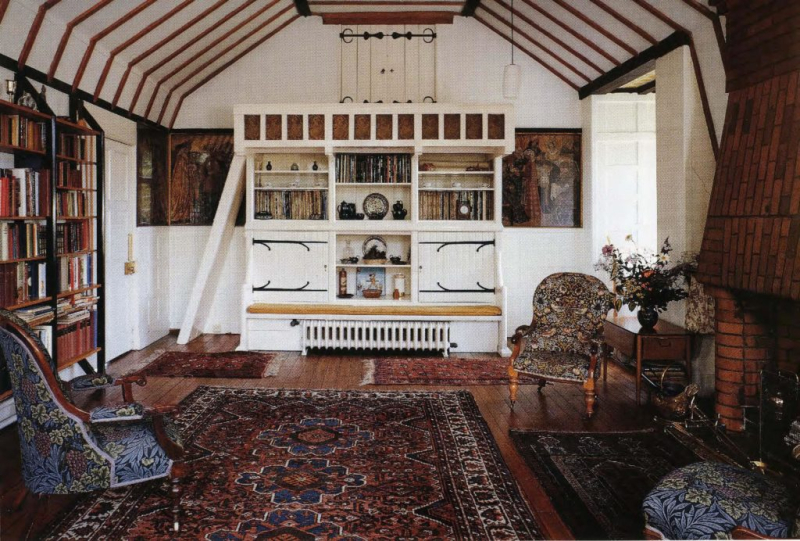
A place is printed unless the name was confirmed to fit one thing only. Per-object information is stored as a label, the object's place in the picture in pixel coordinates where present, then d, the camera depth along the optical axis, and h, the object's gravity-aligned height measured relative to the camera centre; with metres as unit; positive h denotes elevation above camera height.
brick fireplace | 3.59 +0.18
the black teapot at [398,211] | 7.90 +0.36
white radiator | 7.37 -1.10
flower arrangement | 5.27 -0.34
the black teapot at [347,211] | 7.86 +0.36
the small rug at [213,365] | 6.36 -1.31
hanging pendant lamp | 6.12 +1.56
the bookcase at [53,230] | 4.55 +0.08
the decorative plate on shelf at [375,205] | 8.07 +0.45
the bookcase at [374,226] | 7.37 +0.17
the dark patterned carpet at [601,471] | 3.22 -1.39
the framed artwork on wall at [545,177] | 8.38 +0.84
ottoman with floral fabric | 2.38 -1.02
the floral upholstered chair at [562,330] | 5.17 -0.78
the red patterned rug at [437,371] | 6.19 -1.35
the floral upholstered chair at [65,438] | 2.80 -0.91
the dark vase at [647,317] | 5.27 -0.63
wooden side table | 5.20 -0.86
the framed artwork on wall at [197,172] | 8.46 +0.90
